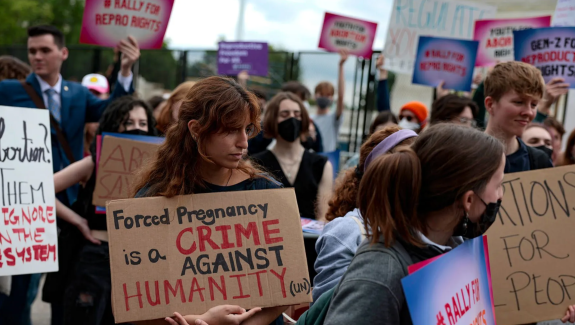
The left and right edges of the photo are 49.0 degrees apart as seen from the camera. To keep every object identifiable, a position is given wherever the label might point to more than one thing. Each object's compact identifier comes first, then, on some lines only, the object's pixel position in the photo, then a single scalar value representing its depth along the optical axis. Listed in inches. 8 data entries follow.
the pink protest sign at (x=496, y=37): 261.2
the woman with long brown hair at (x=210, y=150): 99.3
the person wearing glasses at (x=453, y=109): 195.9
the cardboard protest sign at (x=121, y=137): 152.6
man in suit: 191.2
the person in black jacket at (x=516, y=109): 136.6
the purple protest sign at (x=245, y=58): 400.5
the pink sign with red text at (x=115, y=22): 204.7
